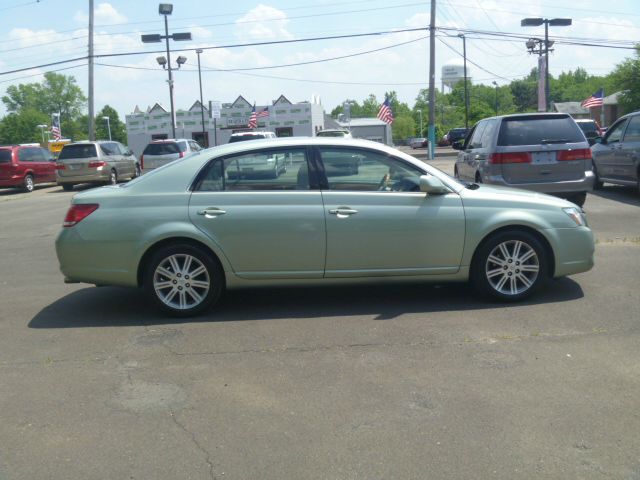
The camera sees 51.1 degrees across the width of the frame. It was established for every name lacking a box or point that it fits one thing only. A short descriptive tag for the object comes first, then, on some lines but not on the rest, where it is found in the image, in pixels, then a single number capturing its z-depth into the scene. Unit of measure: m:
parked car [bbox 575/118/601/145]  27.47
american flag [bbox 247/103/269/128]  43.92
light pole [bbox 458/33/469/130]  57.38
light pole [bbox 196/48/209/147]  56.23
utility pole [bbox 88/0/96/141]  34.06
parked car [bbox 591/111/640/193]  13.41
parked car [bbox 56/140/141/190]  24.19
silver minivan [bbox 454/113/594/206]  10.91
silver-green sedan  6.05
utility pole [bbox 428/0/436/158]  28.97
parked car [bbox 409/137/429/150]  78.12
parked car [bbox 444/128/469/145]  61.82
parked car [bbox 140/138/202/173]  23.53
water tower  125.81
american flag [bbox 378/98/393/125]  35.15
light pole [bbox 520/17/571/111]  34.41
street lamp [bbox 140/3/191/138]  32.31
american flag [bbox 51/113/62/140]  56.85
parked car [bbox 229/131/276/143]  25.97
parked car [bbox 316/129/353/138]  28.72
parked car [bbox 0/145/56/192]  24.16
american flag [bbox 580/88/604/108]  35.25
